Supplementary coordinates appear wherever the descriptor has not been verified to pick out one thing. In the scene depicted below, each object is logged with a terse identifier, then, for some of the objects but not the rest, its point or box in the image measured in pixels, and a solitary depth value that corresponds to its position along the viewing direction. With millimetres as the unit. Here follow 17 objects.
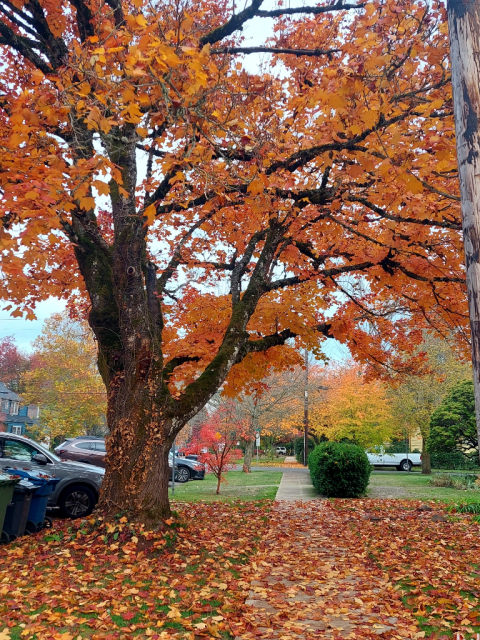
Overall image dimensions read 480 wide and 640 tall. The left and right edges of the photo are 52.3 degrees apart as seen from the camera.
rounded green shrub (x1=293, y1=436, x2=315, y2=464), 35838
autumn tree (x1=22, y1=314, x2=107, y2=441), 29969
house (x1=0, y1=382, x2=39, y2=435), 47469
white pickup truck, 30031
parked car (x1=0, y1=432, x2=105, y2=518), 9453
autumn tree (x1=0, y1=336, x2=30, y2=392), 57806
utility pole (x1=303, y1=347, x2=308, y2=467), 29281
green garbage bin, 6715
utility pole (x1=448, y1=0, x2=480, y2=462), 2760
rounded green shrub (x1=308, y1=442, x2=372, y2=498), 13617
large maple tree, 5453
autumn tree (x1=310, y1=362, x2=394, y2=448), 22438
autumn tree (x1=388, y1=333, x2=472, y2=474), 22500
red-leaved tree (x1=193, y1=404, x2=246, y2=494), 15484
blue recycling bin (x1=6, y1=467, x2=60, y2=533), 7441
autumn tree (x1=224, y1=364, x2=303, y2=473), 26656
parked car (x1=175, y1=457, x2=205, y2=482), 20516
